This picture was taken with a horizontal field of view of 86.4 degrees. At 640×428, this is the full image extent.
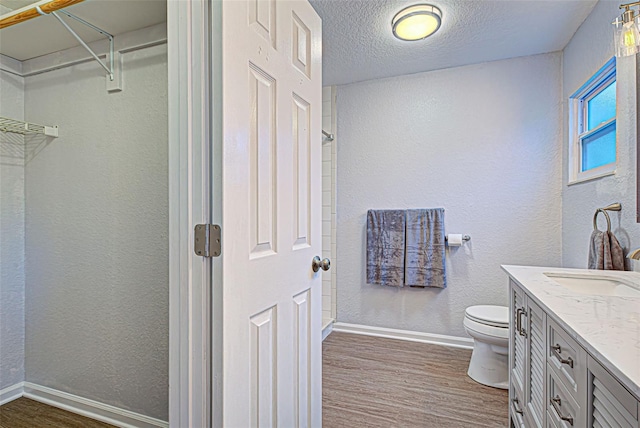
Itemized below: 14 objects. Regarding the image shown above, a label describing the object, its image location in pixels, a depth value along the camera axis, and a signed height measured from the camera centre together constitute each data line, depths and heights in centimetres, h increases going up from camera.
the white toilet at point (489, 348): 207 -87
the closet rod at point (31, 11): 126 +77
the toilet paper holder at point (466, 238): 273 -23
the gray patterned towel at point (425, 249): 274 -32
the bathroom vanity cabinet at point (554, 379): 63 -43
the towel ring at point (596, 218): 173 -5
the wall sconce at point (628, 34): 125 +65
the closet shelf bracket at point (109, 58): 162 +76
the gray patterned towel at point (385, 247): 285 -32
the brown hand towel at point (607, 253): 166 -21
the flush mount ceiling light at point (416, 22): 197 +114
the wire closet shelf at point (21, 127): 174 +43
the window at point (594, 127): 188 +51
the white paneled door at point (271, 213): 92 -1
